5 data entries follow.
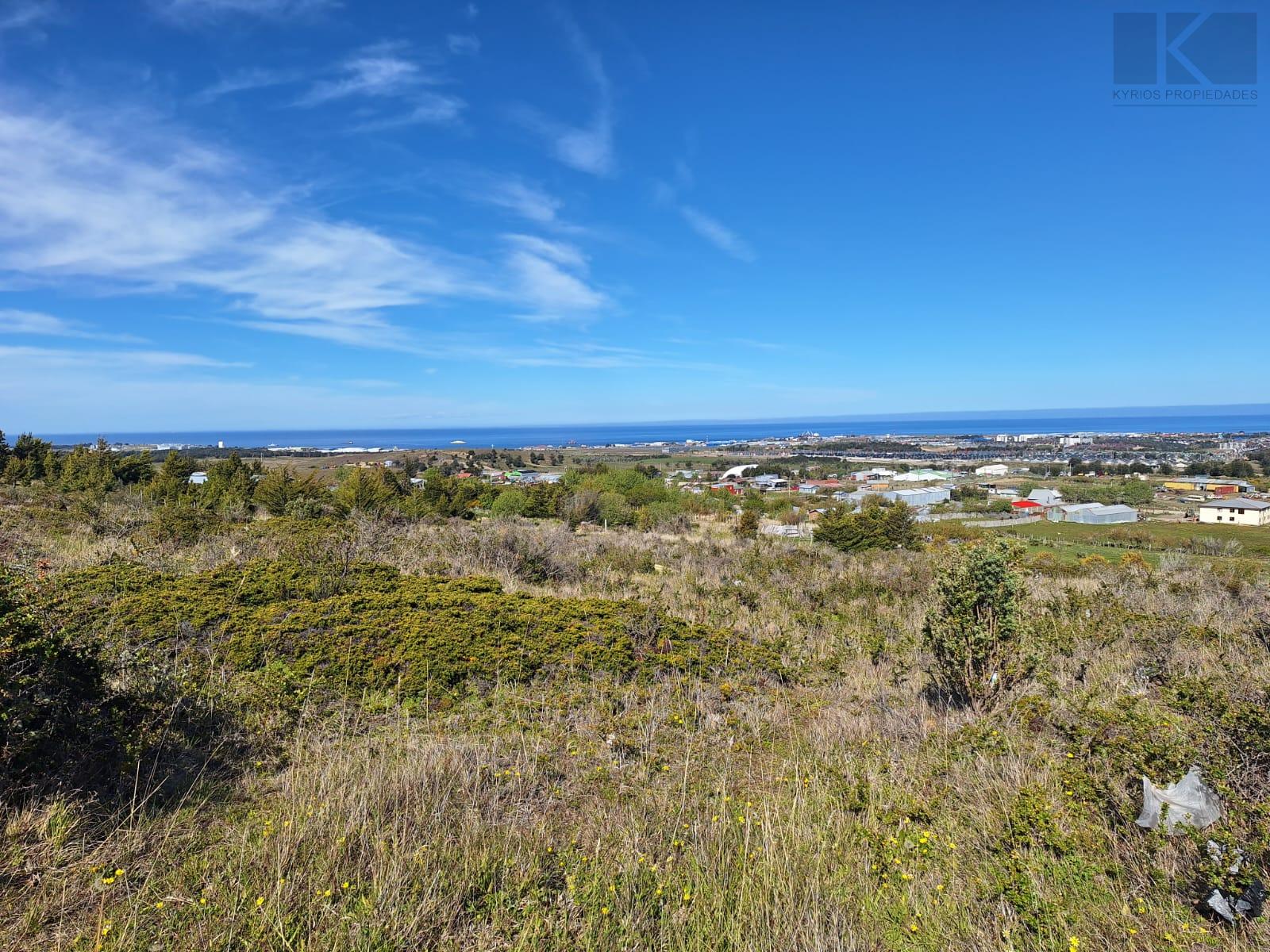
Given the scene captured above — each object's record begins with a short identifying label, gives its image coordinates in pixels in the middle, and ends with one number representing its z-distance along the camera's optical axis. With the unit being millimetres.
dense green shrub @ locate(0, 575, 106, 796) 3145
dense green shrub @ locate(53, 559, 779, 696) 6098
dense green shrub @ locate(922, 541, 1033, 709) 5922
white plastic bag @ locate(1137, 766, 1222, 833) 3279
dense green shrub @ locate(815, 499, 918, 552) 23594
